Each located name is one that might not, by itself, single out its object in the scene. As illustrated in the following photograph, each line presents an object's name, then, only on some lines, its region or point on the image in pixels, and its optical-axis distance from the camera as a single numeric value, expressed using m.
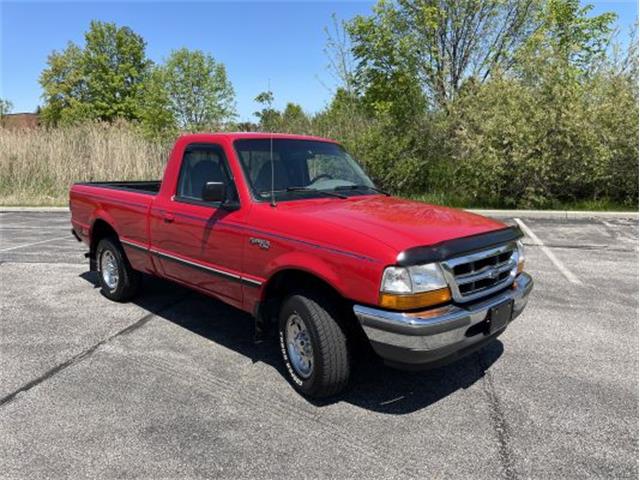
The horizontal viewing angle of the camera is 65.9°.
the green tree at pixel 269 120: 17.70
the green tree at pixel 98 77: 43.75
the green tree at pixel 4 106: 59.56
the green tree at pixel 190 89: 24.28
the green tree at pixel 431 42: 18.19
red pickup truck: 3.02
